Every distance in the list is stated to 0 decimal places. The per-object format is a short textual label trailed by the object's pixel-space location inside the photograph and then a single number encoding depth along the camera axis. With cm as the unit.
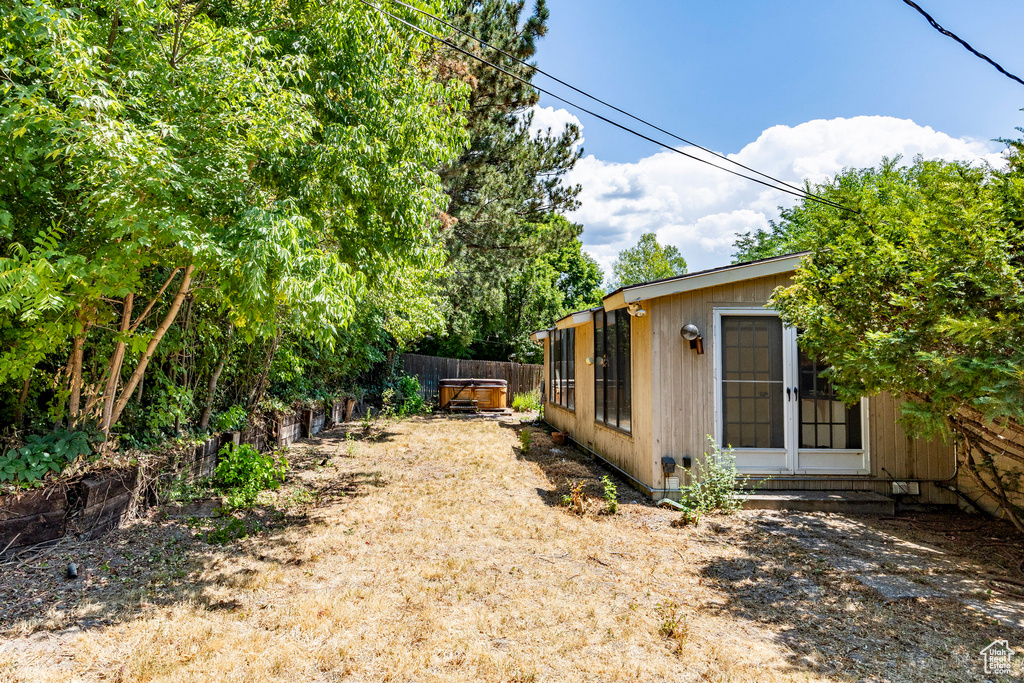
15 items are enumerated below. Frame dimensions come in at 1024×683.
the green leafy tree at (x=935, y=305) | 296
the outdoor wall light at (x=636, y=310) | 565
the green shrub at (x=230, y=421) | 621
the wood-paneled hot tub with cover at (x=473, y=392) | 1485
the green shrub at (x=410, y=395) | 1390
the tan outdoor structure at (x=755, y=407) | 558
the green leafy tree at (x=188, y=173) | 312
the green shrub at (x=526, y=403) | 1562
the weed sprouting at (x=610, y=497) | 527
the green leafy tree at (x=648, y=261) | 3600
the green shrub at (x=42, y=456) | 359
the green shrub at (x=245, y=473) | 532
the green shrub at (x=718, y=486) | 532
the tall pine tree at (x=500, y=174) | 1152
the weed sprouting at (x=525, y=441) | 857
